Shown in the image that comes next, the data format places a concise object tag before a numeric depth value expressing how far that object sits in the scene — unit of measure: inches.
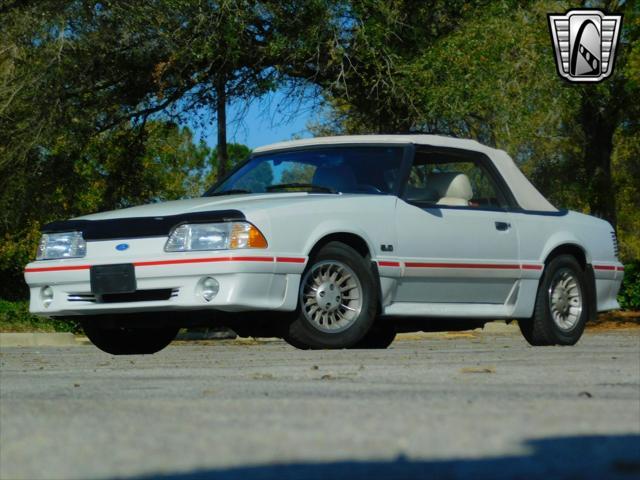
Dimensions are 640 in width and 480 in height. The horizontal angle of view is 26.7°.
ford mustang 371.6
